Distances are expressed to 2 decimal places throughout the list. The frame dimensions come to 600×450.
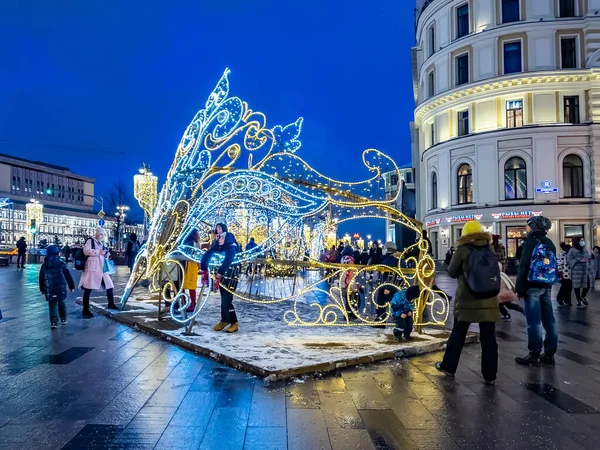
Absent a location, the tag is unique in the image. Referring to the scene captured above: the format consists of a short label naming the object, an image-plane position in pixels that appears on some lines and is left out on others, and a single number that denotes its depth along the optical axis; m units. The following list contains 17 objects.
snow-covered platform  6.26
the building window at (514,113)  32.62
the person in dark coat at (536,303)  6.75
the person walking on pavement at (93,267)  10.54
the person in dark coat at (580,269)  13.35
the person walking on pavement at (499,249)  12.25
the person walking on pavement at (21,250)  30.30
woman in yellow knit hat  5.72
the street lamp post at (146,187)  21.73
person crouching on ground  7.72
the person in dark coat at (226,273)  8.12
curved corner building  31.31
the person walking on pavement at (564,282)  13.56
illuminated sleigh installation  9.79
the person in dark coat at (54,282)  9.23
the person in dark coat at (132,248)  18.06
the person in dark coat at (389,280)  8.75
